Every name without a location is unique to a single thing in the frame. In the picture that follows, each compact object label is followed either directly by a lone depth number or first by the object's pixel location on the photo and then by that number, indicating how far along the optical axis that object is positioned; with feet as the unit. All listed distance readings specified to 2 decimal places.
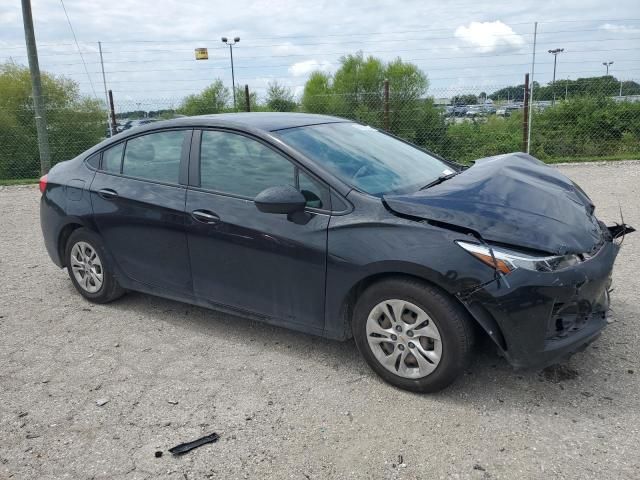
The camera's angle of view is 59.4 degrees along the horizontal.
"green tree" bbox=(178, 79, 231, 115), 52.23
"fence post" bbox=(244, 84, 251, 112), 42.70
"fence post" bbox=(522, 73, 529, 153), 38.45
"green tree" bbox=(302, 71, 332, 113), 77.15
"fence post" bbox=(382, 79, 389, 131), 40.42
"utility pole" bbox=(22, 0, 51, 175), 38.14
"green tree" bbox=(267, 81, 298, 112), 59.31
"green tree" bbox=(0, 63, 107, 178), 48.85
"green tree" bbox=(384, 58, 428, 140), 45.91
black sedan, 9.58
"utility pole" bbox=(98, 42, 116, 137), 41.34
